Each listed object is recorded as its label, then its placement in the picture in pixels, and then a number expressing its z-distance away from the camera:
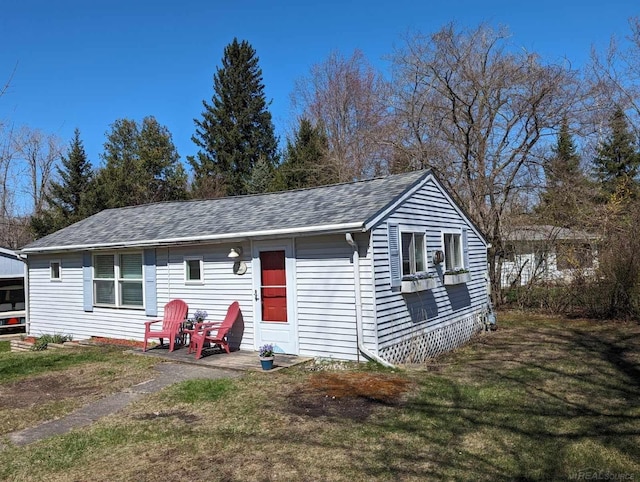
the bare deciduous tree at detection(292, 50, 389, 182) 24.22
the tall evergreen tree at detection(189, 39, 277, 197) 29.95
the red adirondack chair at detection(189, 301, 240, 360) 8.59
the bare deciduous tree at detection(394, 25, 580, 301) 16.11
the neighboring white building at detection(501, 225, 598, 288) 14.37
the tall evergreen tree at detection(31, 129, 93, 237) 23.45
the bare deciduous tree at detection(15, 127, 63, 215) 28.83
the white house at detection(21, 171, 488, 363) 7.89
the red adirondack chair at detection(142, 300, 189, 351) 9.38
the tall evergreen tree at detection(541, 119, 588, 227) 16.11
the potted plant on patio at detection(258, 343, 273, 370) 7.45
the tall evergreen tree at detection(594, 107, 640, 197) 28.98
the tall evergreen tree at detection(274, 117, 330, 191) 25.14
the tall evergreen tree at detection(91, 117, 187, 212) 24.81
